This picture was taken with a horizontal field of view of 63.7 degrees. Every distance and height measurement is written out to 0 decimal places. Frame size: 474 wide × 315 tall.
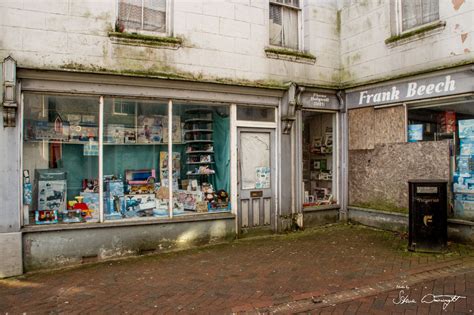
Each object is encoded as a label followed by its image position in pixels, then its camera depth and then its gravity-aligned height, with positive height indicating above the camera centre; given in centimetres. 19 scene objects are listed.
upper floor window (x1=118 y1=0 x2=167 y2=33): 775 +308
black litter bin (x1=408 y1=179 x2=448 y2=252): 694 -99
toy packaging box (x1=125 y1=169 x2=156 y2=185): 785 -26
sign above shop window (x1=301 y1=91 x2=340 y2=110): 958 +159
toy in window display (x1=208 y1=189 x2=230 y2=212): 859 -88
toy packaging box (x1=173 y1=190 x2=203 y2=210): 823 -75
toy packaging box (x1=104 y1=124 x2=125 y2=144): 757 +60
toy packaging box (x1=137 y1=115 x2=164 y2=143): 795 +73
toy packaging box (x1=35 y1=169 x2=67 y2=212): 708 -46
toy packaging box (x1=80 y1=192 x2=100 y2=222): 732 -72
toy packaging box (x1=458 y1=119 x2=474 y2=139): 759 +67
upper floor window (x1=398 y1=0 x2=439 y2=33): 824 +334
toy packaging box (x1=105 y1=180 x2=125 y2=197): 758 -49
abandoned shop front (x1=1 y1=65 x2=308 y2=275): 679 -4
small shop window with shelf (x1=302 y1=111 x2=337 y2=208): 1012 +12
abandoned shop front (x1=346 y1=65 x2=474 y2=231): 771 +53
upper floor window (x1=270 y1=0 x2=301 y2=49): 945 +354
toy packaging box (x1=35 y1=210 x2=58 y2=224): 692 -96
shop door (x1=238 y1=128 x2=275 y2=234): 871 -39
